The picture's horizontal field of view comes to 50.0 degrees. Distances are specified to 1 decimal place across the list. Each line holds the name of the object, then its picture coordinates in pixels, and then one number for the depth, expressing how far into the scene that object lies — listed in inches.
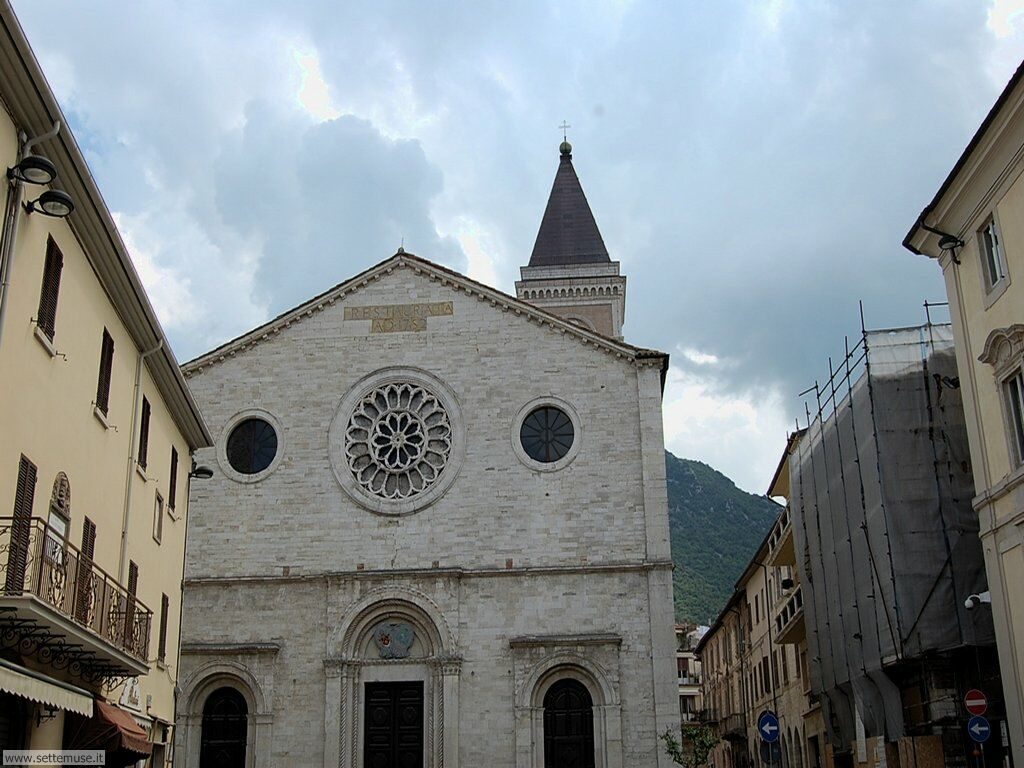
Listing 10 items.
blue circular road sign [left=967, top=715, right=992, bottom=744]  536.7
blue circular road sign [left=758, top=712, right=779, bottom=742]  626.8
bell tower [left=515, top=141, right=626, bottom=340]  1947.8
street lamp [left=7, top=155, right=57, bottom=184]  426.0
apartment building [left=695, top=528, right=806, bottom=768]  1360.7
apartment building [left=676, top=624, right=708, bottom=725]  2920.8
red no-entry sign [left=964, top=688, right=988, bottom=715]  553.0
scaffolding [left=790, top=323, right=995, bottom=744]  694.5
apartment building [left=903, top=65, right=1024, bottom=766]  588.1
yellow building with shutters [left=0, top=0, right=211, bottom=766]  425.1
